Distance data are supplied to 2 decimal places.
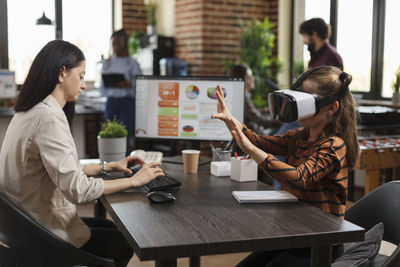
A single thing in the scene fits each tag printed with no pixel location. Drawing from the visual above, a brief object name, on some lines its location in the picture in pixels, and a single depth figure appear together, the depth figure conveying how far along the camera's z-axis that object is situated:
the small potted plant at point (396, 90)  4.70
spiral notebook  1.69
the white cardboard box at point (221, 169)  2.15
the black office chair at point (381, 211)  1.75
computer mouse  1.69
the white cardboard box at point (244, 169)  2.04
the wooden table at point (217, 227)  1.28
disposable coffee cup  2.24
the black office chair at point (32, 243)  1.55
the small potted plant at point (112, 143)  2.47
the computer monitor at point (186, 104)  2.64
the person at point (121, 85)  5.22
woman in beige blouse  1.64
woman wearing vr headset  1.68
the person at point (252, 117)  4.58
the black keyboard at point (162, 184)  1.83
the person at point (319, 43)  4.11
